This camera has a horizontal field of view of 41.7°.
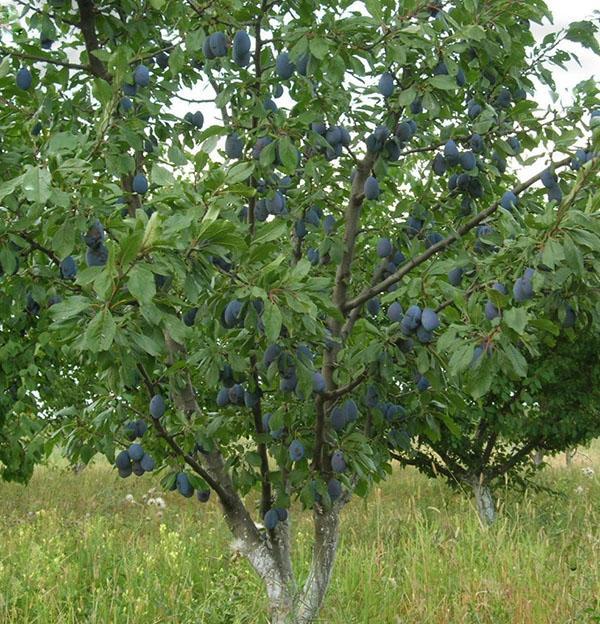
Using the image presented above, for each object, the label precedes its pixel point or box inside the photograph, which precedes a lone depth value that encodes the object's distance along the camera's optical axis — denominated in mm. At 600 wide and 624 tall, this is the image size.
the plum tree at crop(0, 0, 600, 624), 2322
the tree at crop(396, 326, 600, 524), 8023
